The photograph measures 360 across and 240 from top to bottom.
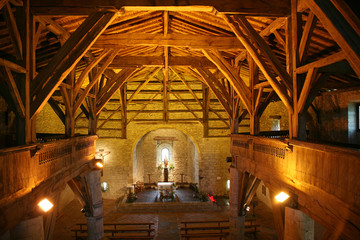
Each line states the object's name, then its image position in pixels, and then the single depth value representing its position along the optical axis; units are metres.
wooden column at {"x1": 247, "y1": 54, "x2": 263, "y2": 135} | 6.36
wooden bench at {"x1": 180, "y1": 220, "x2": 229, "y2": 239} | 8.85
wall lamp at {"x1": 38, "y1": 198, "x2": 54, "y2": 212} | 4.15
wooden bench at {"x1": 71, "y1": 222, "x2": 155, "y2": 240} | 8.88
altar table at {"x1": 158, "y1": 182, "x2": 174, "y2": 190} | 13.81
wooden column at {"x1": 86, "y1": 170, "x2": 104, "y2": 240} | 7.54
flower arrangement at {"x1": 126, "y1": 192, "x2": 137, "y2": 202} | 13.04
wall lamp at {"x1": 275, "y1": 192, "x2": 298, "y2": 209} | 3.88
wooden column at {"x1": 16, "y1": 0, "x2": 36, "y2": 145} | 3.89
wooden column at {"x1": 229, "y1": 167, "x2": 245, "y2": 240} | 7.48
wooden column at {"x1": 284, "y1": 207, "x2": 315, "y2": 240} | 3.97
